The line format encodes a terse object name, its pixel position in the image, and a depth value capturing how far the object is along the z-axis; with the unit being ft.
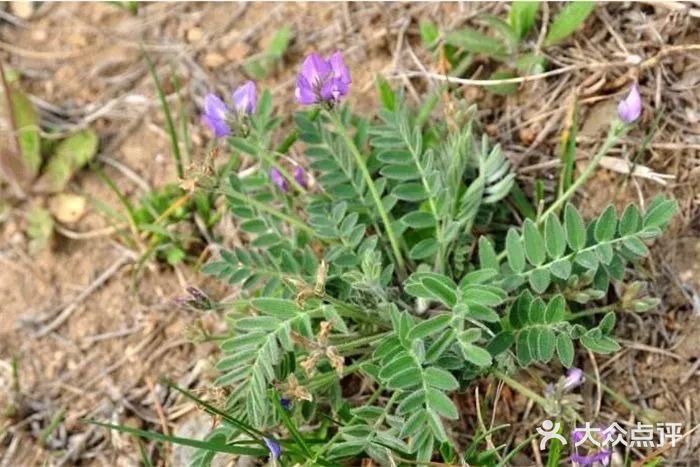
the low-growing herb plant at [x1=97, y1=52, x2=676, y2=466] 2.08
